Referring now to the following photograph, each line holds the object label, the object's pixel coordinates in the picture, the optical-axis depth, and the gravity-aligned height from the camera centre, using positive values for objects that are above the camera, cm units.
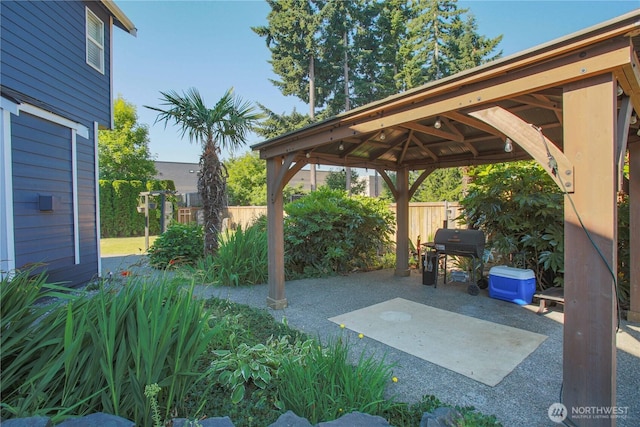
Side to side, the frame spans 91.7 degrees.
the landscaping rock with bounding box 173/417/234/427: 161 -112
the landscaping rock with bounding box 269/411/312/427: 166 -115
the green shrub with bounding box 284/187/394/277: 654 -51
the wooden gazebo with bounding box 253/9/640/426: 174 +47
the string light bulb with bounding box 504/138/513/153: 266 +53
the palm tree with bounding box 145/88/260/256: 609 +165
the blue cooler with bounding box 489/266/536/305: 436 -110
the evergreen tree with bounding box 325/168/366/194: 1822 +166
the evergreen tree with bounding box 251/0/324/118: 1455 +802
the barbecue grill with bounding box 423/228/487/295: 483 -61
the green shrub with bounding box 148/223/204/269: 743 -87
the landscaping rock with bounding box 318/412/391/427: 166 -116
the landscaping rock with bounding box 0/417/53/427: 134 -93
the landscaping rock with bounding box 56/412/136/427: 145 -100
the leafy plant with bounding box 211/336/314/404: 208 -112
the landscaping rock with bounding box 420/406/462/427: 173 -120
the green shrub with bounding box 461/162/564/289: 451 -11
